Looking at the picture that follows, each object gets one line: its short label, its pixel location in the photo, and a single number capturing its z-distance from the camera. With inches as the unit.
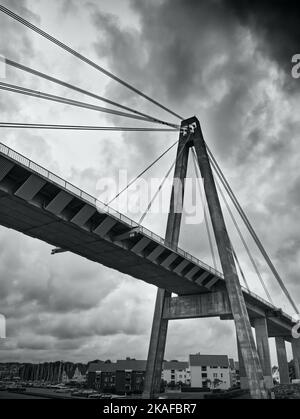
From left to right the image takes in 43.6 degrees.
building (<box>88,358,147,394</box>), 3346.5
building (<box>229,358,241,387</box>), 4528.8
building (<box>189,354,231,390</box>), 3794.3
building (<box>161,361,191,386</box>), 4402.1
